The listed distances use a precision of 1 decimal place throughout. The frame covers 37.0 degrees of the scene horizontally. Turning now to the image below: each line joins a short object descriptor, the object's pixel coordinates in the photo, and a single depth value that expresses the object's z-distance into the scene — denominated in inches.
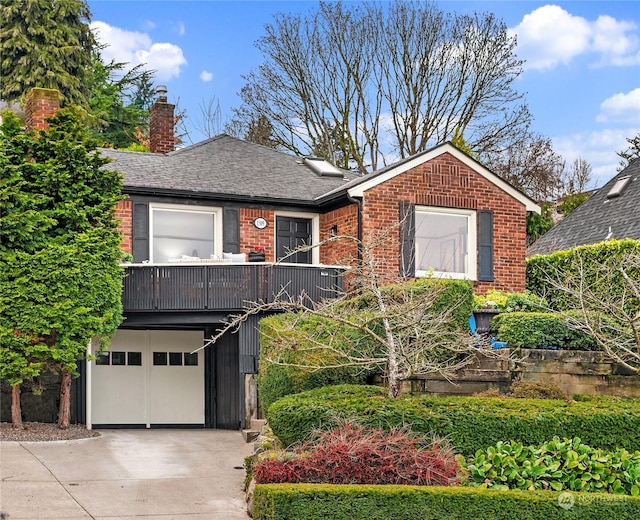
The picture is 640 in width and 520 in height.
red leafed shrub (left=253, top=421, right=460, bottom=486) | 408.8
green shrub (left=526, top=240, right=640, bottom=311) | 685.9
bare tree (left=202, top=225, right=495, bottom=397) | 490.0
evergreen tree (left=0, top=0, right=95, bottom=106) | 1368.1
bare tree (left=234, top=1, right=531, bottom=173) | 1341.0
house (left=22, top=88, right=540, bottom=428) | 762.2
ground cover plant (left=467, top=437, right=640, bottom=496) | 423.8
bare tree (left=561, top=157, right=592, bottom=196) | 1577.3
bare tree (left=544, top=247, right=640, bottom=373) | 524.9
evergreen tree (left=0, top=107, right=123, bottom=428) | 616.1
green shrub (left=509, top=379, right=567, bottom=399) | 531.8
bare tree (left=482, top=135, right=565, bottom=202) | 1384.1
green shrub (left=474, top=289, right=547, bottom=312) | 711.1
